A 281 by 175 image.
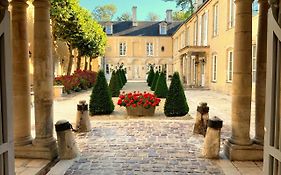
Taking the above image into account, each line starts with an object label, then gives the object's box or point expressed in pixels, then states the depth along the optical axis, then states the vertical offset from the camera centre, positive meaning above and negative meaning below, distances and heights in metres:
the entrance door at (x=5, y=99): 1.86 -0.18
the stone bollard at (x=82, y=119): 5.44 -1.07
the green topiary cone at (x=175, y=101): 7.07 -0.78
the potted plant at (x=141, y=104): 7.30 -0.89
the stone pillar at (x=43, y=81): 3.58 -0.02
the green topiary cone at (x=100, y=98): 7.25 -0.67
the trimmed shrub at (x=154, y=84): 15.29 -0.36
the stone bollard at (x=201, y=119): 5.19 -1.03
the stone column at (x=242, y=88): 3.56 -0.17
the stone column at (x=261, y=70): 3.60 +0.15
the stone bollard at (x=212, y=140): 3.81 -1.16
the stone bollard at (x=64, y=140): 3.76 -1.12
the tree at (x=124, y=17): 44.08 +13.64
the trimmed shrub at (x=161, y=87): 11.51 -0.46
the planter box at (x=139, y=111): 7.34 -1.15
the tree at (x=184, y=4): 30.94 +11.62
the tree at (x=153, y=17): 43.94 +13.50
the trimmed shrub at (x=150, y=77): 19.23 +0.21
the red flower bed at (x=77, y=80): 13.71 -0.05
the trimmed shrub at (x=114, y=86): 12.37 -0.40
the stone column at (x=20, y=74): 3.63 +0.11
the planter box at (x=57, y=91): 11.60 -0.65
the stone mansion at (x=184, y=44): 13.96 +4.06
